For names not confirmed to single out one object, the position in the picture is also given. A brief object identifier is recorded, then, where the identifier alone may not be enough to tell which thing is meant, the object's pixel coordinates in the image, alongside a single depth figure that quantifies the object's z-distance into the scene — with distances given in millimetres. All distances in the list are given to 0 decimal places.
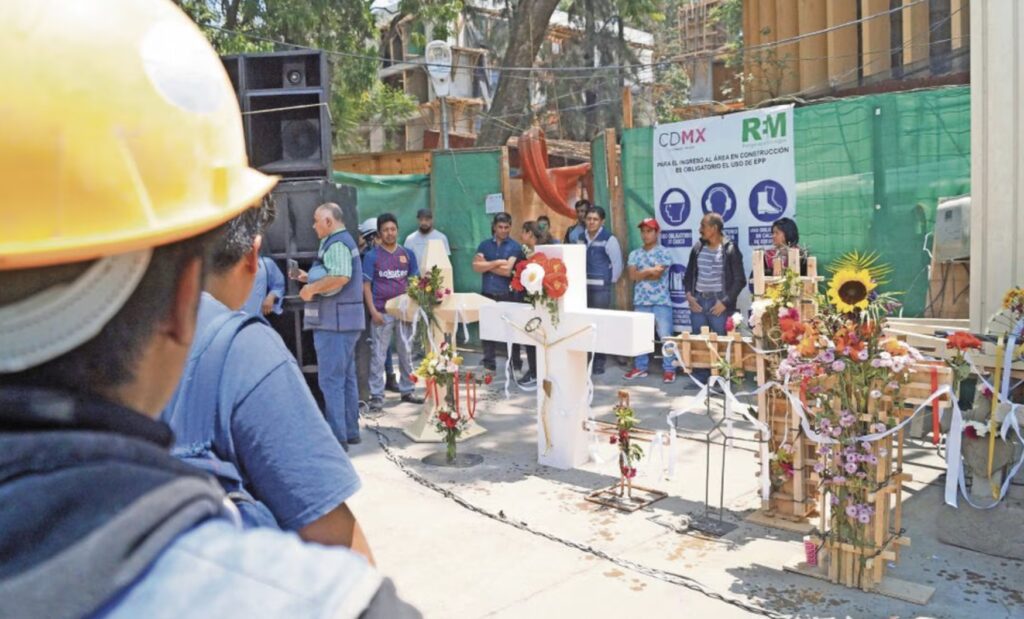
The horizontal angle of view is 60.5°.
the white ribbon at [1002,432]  4090
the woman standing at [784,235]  7156
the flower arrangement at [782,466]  4660
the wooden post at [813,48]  11875
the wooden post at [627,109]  9352
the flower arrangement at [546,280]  5695
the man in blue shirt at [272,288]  6328
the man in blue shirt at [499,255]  9167
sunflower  3768
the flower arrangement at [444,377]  6457
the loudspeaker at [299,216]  7094
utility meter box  6676
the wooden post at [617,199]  9430
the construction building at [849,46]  10375
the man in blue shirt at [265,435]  1447
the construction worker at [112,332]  650
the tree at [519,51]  15367
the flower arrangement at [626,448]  5117
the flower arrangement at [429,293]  6863
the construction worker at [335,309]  6008
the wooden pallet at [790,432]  4574
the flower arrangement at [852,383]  3811
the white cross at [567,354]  5648
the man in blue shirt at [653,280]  8859
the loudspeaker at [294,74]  7352
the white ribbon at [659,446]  5102
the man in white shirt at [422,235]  9539
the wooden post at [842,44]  11594
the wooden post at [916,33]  10883
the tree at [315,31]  14031
